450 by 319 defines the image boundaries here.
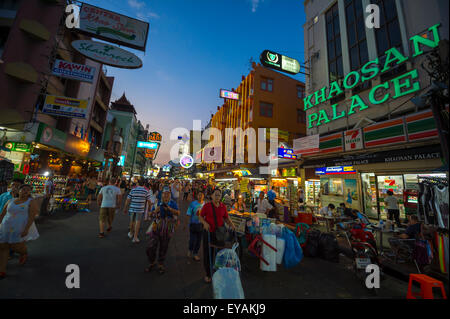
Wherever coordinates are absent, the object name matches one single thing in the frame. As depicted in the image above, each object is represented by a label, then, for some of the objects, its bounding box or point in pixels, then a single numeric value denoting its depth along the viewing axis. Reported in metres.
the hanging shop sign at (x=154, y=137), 29.56
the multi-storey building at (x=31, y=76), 10.50
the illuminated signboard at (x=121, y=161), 36.68
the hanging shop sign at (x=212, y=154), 33.25
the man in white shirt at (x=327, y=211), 8.92
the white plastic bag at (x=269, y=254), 4.41
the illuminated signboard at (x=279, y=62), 14.07
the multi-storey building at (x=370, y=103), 8.63
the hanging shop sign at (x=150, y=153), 30.96
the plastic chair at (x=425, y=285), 3.15
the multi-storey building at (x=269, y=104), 24.22
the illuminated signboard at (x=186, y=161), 31.22
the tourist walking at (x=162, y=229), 4.23
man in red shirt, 4.05
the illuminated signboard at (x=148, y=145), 27.60
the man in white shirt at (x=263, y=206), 9.62
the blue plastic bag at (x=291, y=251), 4.53
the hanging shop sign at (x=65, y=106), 10.26
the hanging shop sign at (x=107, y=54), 8.12
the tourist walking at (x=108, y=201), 6.67
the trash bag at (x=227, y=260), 3.44
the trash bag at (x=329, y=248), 5.47
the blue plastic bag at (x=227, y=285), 2.80
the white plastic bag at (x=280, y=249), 4.56
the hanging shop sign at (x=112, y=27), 9.20
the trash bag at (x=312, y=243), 5.70
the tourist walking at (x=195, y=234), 5.23
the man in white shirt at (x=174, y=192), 9.26
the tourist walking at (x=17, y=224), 3.73
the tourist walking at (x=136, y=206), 6.21
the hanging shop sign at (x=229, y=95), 28.64
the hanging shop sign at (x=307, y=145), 12.80
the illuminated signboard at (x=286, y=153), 14.97
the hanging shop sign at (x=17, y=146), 10.59
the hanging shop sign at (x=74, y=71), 10.22
